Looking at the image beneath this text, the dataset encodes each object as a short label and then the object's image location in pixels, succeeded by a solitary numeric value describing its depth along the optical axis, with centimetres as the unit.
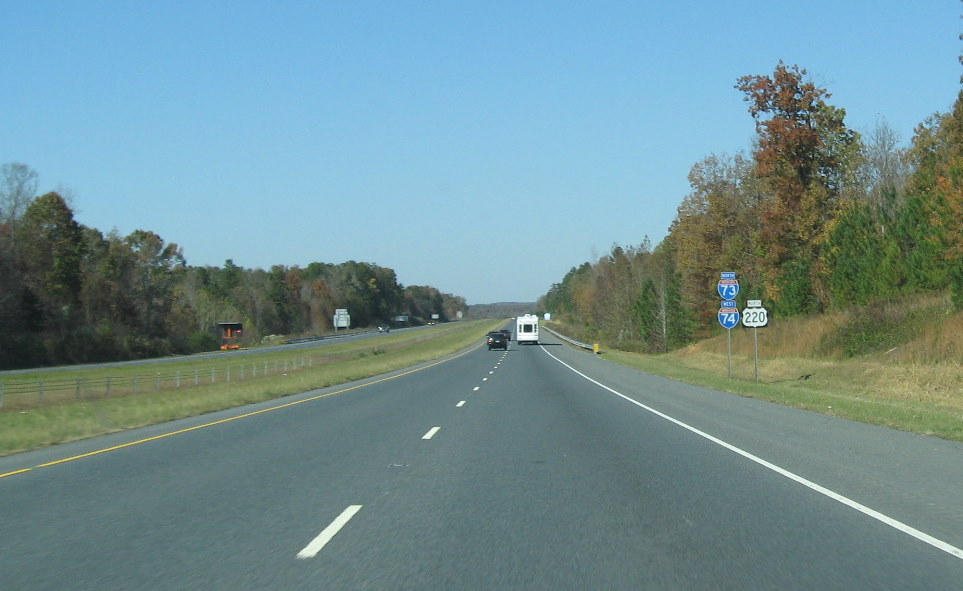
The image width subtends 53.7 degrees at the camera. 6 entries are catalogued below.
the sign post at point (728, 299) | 3450
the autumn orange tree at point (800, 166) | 5703
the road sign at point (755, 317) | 3309
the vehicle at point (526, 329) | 9938
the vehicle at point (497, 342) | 8719
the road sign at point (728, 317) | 3441
